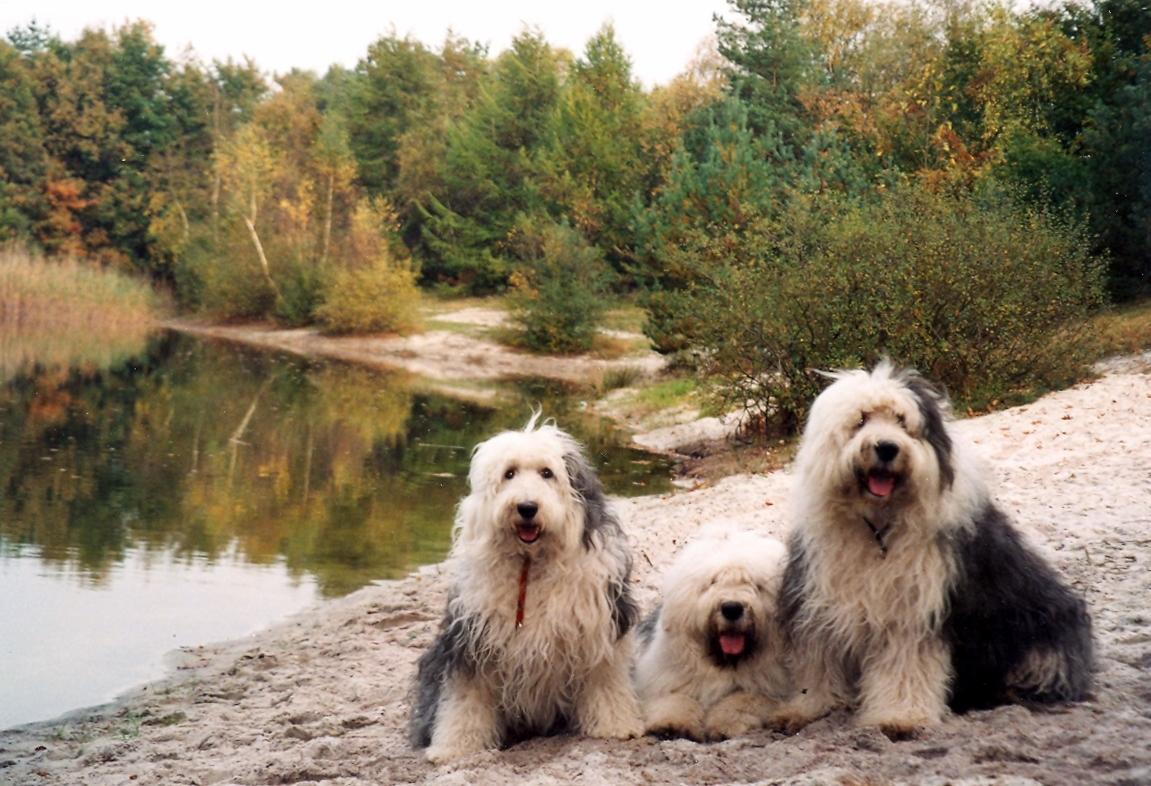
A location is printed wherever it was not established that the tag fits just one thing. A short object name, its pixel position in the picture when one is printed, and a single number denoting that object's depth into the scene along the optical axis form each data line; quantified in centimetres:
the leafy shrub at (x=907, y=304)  1460
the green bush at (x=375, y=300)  3869
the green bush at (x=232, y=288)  4447
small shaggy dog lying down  532
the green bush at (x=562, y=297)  3412
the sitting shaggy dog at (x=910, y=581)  486
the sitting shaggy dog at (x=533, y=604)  530
